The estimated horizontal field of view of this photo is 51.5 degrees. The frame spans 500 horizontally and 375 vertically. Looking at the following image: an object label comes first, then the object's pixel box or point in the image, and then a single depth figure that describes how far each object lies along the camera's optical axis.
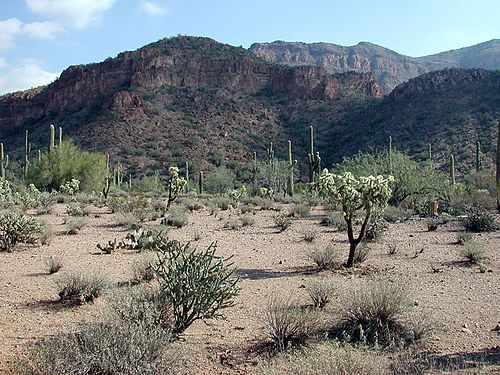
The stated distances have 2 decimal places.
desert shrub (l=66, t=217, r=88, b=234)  16.27
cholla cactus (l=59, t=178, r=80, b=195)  29.02
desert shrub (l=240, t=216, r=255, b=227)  19.37
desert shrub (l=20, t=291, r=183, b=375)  4.69
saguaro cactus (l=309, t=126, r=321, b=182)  26.02
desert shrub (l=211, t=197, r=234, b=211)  26.95
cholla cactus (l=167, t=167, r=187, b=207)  24.47
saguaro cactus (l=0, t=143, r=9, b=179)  33.25
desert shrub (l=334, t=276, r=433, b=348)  6.35
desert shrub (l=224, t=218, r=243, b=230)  18.35
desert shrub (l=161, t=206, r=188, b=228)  18.59
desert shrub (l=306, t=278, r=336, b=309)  7.78
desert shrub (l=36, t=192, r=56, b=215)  21.53
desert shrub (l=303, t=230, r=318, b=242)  15.35
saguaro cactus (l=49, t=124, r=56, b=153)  31.69
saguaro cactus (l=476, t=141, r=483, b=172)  32.40
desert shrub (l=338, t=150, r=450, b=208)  25.77
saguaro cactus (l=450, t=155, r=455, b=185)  30.05
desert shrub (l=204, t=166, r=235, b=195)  44.97
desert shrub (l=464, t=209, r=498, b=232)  16.86
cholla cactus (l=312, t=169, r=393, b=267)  10.92
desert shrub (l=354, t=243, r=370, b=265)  11.32
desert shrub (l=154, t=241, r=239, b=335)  6.39
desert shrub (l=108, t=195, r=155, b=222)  20.23
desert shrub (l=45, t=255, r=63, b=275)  10.10
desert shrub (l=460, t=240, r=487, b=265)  11.43
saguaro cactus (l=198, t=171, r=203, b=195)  40.24
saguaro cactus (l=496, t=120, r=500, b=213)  21.10
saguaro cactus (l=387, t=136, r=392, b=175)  26.69
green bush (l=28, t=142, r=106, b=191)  33.25
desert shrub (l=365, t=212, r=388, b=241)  15.05
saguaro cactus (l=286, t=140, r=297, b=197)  33.93
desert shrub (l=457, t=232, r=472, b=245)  14.11
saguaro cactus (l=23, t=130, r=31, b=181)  34.69
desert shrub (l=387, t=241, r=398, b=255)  12.70
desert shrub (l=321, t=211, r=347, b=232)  17.77
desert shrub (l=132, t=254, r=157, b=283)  9.20
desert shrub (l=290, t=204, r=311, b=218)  22.69
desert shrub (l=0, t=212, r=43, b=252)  12.68
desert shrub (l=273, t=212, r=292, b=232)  18.08
